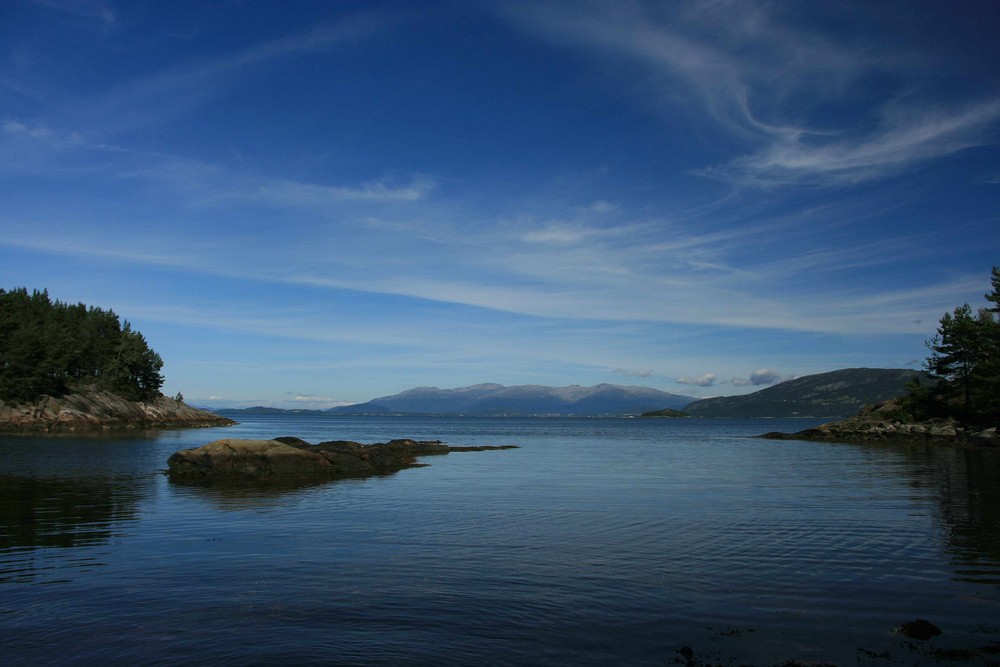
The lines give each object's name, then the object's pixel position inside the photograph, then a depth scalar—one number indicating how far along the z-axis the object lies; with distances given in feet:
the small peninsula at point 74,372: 366.02
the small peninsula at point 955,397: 269.03
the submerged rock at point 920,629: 41.06
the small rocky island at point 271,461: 145.38
